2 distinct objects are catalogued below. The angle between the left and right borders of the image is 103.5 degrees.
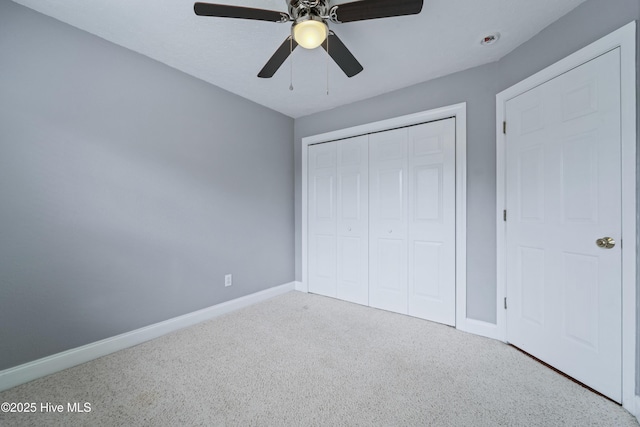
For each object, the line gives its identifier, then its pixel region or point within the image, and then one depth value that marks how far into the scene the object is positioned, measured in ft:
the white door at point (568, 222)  4.91
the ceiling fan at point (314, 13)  4.18
